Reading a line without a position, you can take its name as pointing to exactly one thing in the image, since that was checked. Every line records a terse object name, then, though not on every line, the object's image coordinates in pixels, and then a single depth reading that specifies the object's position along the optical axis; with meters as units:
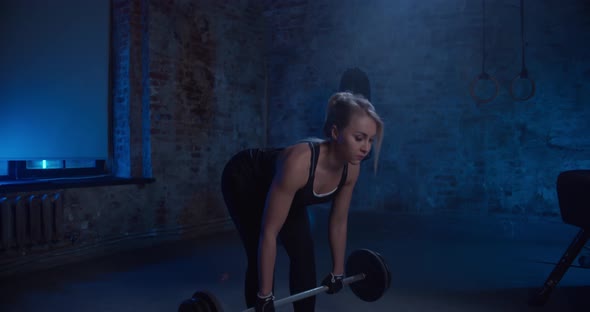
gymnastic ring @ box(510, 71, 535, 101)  5.16
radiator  3.85
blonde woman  1.97
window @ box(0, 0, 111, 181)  4.21
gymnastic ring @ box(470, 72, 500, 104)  5.32
